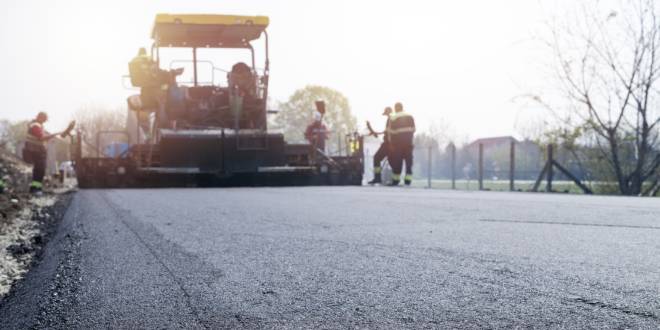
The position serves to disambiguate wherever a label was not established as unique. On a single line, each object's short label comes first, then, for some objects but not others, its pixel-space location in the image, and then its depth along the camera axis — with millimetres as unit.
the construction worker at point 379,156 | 15266
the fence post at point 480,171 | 15341
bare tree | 12680
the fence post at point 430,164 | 19062
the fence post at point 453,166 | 17062
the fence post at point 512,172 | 14375
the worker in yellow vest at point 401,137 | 14086
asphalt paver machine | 12094
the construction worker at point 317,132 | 14742
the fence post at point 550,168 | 13289
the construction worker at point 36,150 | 11891
